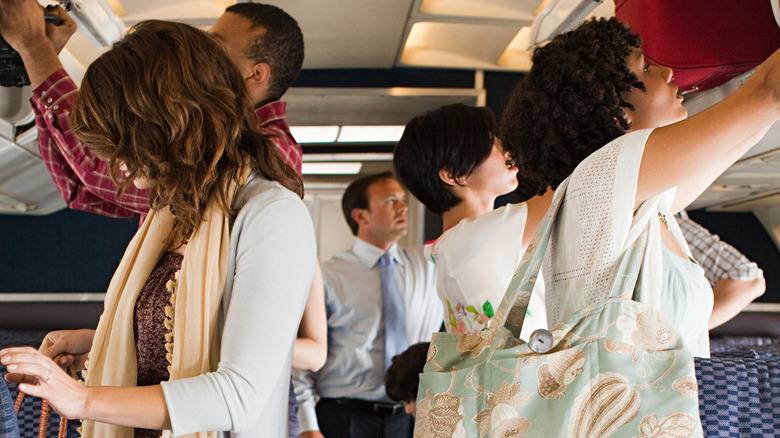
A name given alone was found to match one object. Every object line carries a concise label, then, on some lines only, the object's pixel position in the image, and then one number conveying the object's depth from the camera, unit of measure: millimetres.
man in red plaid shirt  1539
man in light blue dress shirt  2928
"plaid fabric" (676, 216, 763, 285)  2914
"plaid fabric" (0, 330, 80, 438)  1829
